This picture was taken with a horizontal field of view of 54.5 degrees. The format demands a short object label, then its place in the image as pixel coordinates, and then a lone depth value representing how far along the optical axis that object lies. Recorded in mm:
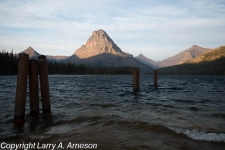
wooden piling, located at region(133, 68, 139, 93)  31459
